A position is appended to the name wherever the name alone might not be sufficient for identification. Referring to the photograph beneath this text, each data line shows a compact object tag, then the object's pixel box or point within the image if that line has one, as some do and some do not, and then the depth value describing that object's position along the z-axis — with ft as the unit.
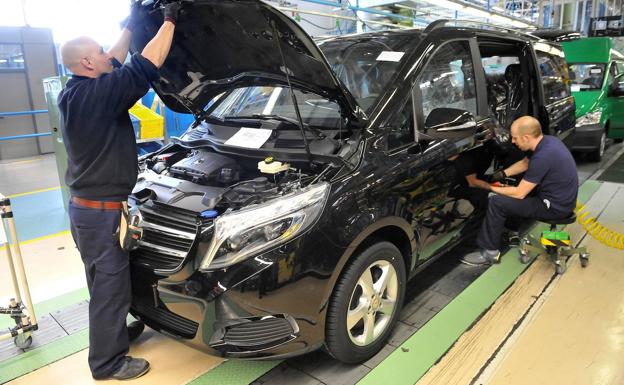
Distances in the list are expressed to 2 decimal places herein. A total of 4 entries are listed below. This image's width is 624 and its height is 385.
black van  6.13
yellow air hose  11.49
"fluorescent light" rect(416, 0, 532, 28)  23.37
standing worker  6.39
